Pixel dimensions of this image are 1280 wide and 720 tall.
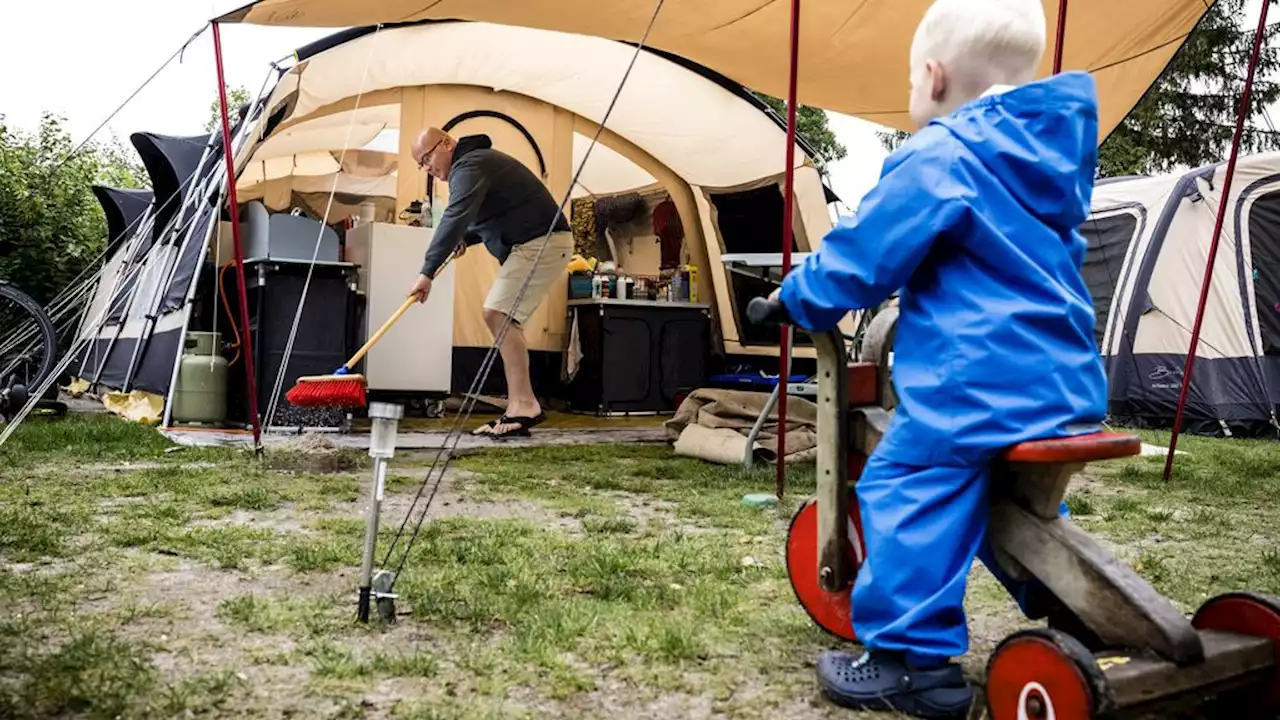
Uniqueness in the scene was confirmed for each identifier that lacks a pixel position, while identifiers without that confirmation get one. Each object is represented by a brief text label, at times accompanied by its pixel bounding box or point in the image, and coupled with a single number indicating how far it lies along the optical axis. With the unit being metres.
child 1.29
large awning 4.07
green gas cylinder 5.09
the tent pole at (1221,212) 3.52
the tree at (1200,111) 17.03
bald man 5.18
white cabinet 5.63
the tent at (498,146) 6.00
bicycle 4.92
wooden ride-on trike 1.13
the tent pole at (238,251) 3.63
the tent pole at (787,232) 3.00
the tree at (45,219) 8.41
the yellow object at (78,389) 7.66
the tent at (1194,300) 7.03
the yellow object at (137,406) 5.31
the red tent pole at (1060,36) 2.56
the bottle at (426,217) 6.20
